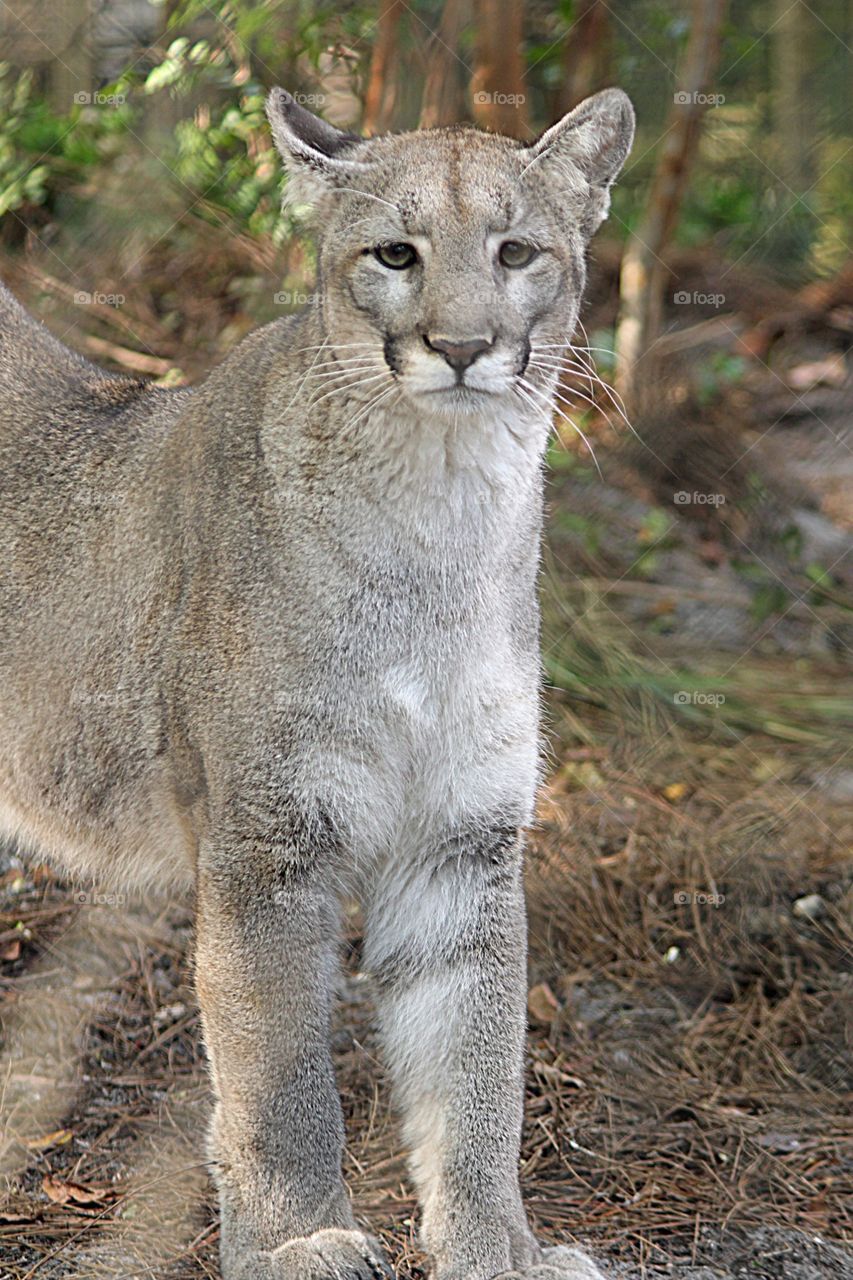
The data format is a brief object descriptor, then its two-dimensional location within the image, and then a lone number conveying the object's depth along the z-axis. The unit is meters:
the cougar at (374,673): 7.51
